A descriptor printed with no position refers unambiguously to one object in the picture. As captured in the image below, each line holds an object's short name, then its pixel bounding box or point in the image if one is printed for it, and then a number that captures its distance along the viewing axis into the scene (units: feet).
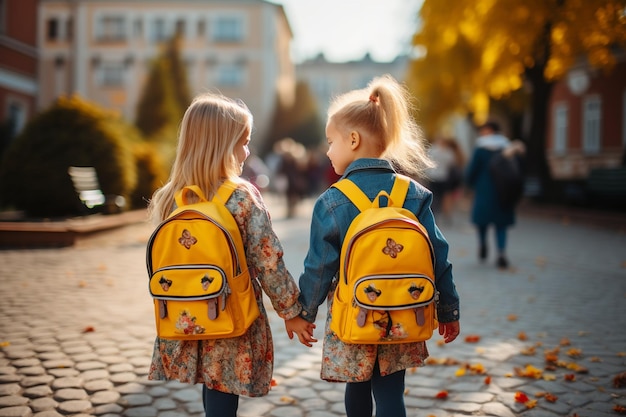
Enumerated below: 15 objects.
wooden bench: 34.88
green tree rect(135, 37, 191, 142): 64.95
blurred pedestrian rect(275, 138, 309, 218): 53.72
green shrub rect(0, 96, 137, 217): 36.55
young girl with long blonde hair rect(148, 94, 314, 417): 8.59
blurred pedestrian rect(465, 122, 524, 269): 27.22
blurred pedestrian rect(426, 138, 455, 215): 45.68
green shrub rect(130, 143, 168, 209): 46.57
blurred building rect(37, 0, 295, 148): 163.02
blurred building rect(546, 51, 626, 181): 79.87
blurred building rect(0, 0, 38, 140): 65.57
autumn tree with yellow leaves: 45.16
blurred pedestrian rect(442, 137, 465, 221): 47.06
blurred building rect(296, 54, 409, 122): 247.09
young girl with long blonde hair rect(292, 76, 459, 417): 8.29
